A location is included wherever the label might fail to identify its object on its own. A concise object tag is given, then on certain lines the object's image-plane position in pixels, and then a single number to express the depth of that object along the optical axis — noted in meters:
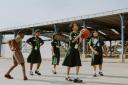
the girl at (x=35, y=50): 6.86
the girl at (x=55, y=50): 7.33
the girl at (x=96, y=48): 6.57
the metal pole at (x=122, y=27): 15.95
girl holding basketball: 5.44
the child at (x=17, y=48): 5.83
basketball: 5.18
